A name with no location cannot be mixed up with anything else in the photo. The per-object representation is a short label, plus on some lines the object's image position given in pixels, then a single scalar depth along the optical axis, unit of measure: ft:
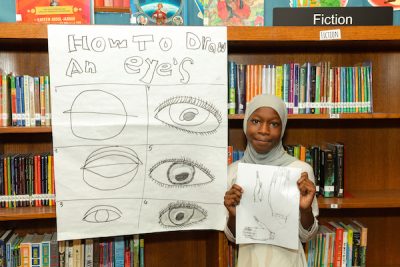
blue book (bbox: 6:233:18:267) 6.40
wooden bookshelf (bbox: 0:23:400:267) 7.05
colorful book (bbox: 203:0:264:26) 7.21
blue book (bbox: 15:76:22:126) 6.15
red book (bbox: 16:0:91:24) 6.37
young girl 5.61
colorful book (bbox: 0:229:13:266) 6.37
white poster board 5.91
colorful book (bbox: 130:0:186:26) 6.90
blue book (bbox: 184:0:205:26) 7.41
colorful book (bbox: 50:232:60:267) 6.51
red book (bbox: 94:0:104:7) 7.15
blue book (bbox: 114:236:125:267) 6.73
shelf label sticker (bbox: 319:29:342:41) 6.25
